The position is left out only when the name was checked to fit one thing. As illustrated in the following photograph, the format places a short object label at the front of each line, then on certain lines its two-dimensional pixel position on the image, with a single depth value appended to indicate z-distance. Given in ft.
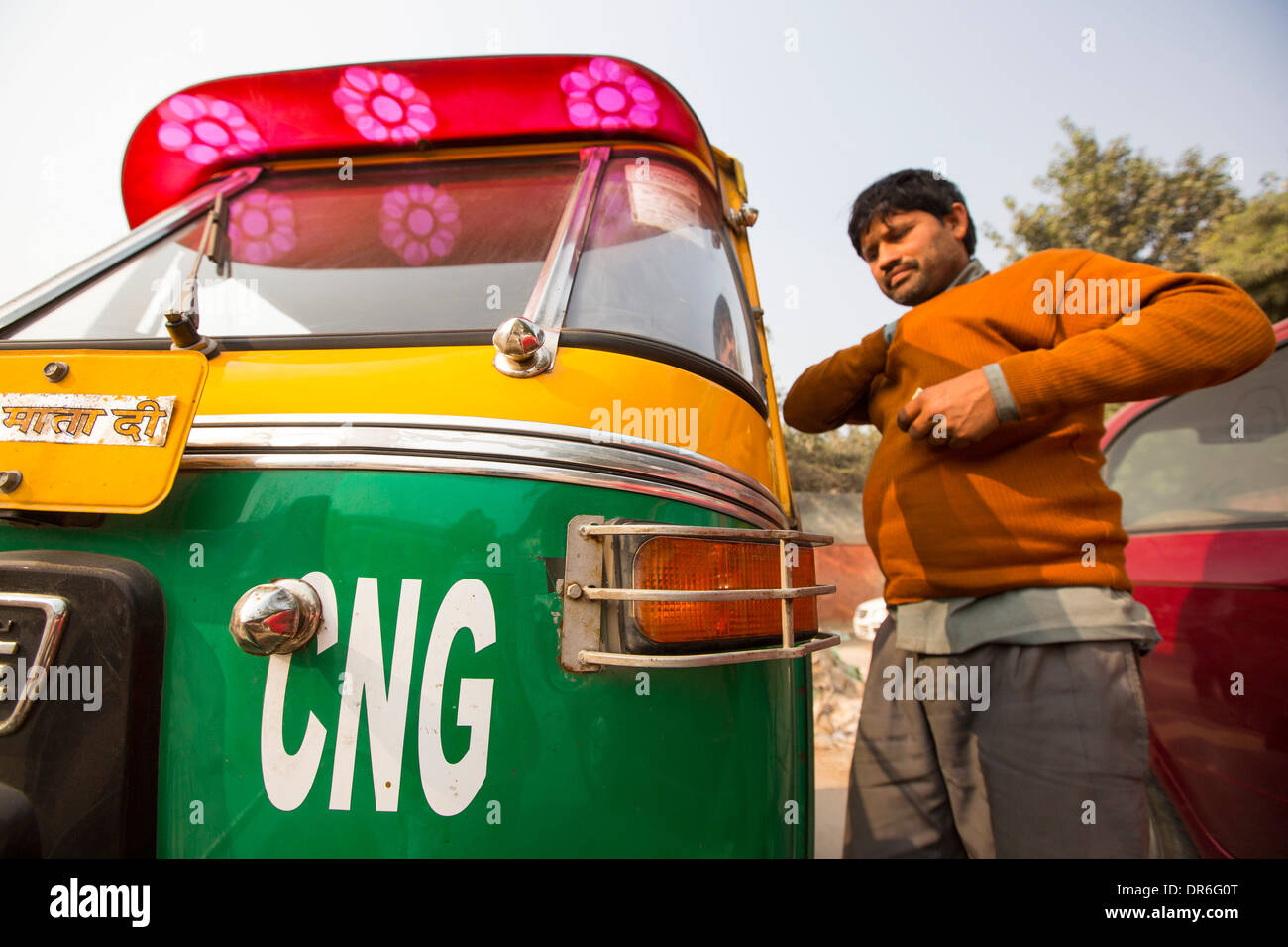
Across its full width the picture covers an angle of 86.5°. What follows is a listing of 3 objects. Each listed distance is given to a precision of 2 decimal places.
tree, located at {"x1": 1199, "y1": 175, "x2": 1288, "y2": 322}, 33.96
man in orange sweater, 4.66
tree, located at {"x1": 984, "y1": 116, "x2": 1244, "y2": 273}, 44.91
